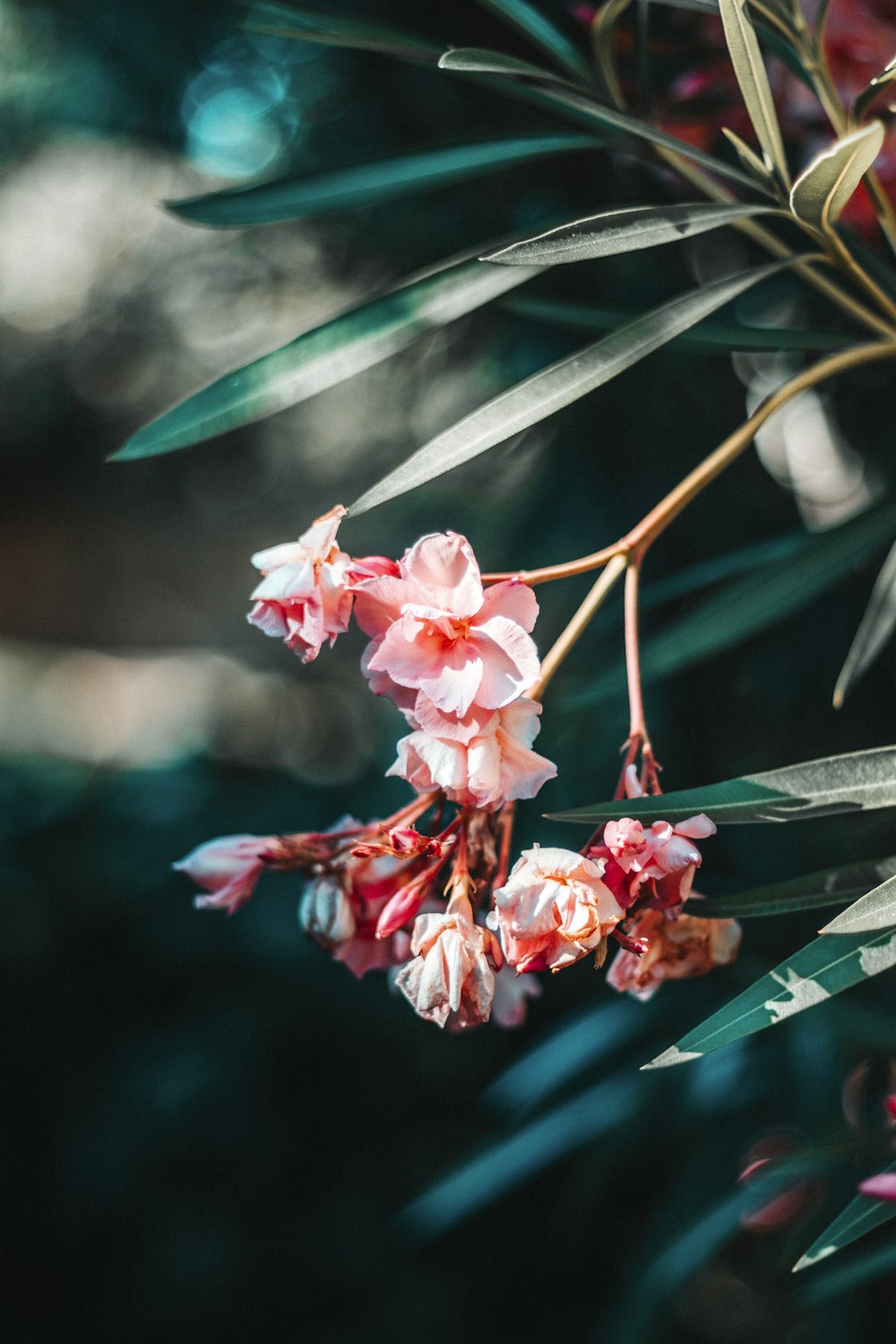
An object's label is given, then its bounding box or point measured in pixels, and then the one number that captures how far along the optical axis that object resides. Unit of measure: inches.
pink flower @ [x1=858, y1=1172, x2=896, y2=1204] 17.7
